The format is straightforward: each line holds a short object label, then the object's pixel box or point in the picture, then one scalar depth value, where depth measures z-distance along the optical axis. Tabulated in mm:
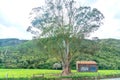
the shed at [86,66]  18828
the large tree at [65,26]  13612
